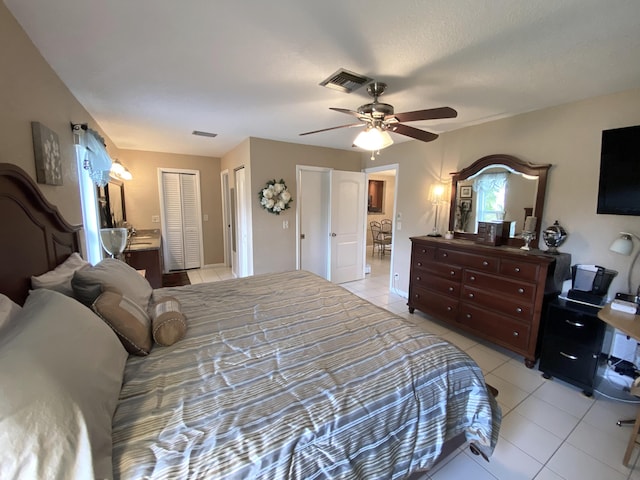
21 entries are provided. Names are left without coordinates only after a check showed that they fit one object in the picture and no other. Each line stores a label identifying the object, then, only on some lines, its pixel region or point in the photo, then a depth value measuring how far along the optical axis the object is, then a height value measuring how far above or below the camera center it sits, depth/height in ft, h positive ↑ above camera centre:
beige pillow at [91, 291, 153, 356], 4.13 -1.83
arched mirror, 8.96 +0.55
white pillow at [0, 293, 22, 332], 3.13 -1.33
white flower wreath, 12.49 +0.49
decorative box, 9.36 -0.83
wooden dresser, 7.93 -2.68
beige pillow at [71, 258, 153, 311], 4.64 -1.43
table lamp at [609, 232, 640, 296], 6.78 -0.87
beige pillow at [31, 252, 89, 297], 4.48 -1.30
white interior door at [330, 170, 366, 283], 15.14 -1.04
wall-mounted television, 6.91 +1.01
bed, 2.38 -2.42
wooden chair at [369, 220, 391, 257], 23.64 -2.73
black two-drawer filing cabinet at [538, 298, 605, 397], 6.82 -3.52
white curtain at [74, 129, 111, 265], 7.79 +0.93
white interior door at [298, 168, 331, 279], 14.29 -0.69
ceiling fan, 6.38 +2.18
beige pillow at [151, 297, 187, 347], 4.61 -2.09
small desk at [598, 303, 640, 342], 5.45 -2.42
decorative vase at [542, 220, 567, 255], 8.11 -0.82
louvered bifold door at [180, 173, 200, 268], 17.69 -1.07
